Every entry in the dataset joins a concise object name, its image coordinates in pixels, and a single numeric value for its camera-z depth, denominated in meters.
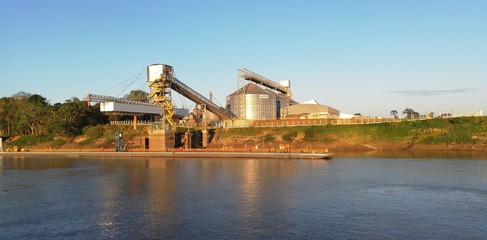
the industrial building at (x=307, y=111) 143.25
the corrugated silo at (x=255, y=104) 147.75
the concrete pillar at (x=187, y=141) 113.70
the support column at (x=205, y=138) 118.19
